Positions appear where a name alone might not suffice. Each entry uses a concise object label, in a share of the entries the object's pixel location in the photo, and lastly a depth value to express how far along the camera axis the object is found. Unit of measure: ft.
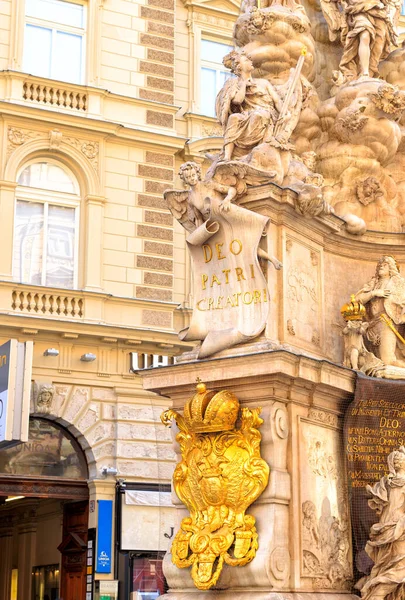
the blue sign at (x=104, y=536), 61.82
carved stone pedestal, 26.04
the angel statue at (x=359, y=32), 33.81
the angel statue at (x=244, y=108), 29.78
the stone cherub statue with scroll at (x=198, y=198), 28.24
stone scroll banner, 27.86
